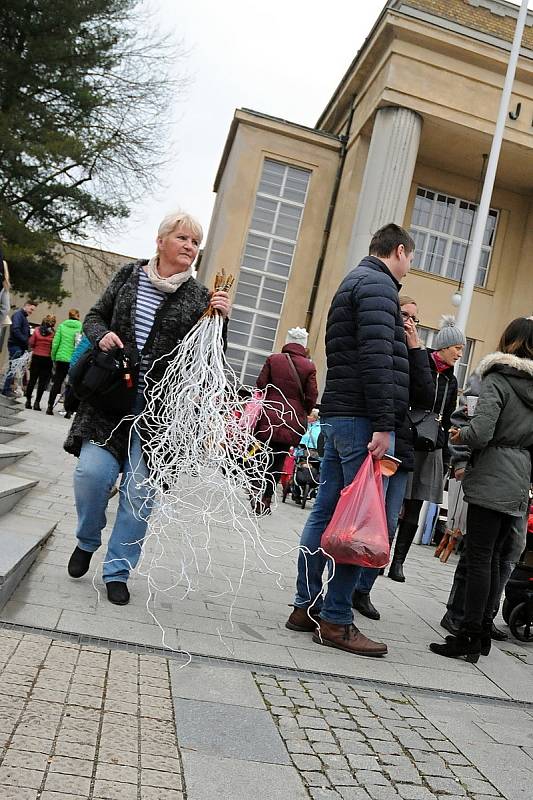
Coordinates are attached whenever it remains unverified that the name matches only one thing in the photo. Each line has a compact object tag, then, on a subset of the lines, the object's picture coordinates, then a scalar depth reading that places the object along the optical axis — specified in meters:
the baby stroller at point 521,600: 5.58
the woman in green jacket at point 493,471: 4.68
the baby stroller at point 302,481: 11.29
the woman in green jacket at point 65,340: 15.09
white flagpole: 13.14
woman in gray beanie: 6.58
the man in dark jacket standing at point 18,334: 15.46
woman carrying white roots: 4.46
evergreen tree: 24.77
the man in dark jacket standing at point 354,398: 4.36
